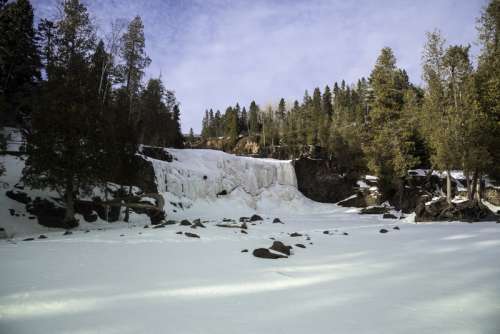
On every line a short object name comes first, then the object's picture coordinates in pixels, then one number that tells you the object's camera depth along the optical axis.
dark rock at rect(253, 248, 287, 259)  6.89
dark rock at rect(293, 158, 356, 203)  37.50
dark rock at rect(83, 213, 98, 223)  15.89
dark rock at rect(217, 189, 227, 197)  31.27
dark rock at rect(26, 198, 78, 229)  13.94
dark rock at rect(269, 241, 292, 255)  7.38
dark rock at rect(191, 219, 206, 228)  12.89
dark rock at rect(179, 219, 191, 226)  14.22
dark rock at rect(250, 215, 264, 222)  20.50
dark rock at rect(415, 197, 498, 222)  15.26
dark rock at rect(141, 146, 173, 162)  30.45
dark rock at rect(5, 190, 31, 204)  14.33
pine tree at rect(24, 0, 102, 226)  12.95
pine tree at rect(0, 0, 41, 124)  21.27
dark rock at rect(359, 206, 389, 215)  26.66
